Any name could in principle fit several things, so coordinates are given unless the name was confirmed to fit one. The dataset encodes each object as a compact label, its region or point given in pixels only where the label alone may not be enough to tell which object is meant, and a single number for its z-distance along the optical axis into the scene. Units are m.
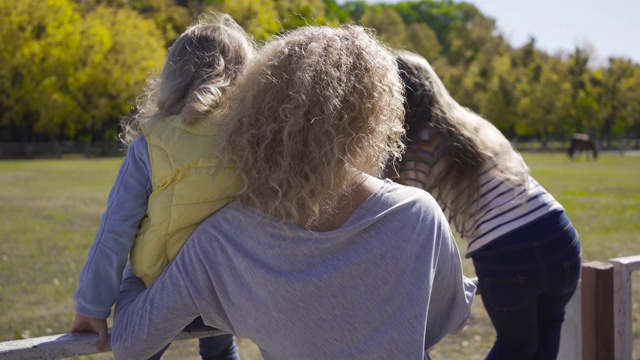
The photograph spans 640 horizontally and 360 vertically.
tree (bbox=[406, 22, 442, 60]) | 84.00
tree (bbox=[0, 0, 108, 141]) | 45.19
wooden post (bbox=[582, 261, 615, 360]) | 3.66
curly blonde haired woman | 2.04
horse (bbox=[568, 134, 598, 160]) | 46.16
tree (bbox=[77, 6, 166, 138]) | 50.06
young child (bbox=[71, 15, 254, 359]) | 2.20
